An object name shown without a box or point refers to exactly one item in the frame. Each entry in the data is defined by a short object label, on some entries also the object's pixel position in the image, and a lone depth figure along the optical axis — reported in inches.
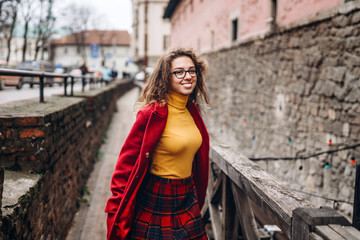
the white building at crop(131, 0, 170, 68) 1756.9
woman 80.2
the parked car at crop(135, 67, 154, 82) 1394.7
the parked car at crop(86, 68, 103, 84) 403.1
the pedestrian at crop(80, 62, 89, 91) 633.0
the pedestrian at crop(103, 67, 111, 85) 767.0
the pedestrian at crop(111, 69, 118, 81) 1168.5
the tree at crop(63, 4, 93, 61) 1686.8
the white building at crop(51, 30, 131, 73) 2817.4
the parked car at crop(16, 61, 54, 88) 706.7
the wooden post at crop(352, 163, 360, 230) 108.9
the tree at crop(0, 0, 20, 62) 913.3
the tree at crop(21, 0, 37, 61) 1172.5
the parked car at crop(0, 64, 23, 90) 470.2
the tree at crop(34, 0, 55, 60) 1273.4
